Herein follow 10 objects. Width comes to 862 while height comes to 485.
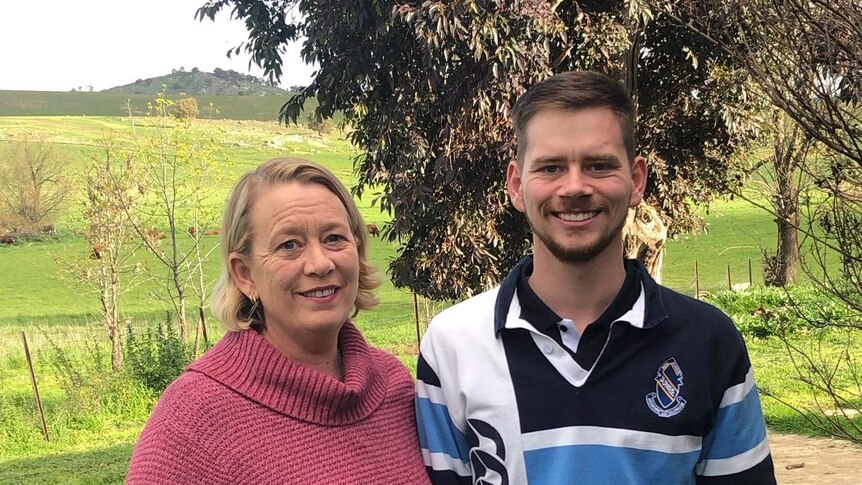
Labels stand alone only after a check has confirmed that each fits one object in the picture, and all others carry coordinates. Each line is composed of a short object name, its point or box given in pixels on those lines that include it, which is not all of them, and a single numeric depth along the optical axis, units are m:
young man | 1.86
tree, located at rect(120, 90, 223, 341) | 12.26
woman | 1.82
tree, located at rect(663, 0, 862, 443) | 3.63
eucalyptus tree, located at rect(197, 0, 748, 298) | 7.70
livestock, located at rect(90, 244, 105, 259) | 12.98
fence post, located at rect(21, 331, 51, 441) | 9.98
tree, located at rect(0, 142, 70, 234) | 40.00
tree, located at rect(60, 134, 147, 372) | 12.45
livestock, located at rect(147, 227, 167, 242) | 13.25
